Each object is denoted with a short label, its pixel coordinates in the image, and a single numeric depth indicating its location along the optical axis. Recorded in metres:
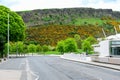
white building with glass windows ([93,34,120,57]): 84.75
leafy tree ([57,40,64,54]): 147.82
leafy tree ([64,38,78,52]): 136.19
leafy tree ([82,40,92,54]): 144.00
